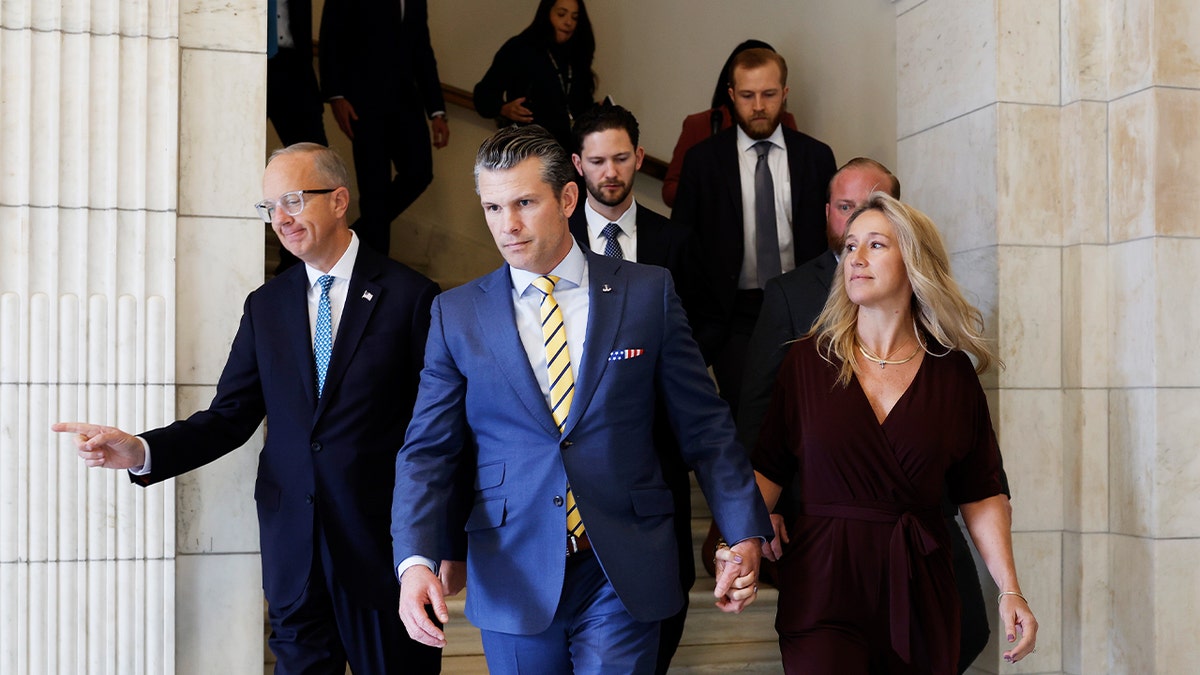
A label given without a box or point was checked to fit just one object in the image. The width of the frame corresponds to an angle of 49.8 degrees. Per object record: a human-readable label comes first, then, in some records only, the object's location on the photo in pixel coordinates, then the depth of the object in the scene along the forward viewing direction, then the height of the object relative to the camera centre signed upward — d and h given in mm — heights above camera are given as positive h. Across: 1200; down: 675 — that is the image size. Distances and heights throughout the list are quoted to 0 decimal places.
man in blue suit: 2938 -252
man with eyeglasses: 3518 -234
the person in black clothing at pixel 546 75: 6531 +1377
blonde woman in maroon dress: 3348 -310
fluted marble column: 3736 +81
